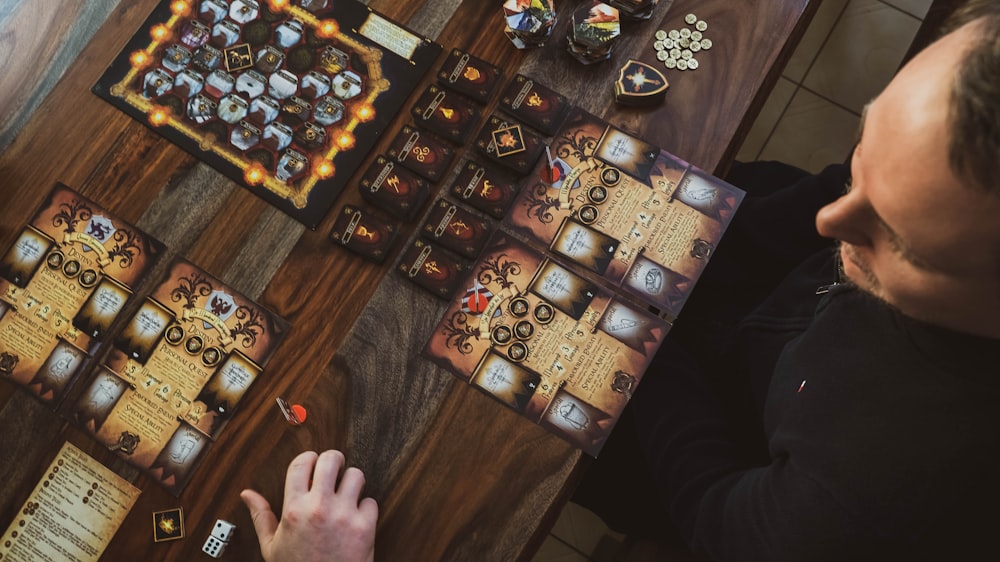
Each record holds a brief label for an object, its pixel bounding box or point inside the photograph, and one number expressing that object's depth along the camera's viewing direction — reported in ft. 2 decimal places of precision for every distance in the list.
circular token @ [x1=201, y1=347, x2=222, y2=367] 4.37
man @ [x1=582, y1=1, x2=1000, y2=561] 2.60
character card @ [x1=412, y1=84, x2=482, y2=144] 4.59
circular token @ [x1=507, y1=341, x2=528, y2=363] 4.26
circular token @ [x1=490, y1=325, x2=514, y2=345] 4.29
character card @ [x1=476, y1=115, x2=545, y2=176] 4.51
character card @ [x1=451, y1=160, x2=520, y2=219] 4.49
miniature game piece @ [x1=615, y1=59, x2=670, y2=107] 4.51
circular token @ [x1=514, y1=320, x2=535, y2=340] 4.30
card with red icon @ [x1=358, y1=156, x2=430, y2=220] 4.47
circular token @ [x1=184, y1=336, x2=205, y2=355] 4.39
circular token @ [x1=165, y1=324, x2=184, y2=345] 4.41
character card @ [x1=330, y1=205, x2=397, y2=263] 4.45
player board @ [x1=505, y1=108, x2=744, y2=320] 4.37
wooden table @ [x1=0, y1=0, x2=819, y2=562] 4.13
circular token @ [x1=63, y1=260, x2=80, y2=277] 4.51
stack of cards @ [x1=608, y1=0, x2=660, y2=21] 4.60
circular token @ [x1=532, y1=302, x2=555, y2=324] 4.32
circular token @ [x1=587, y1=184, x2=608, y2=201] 4.48
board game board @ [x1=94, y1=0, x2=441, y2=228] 4.62
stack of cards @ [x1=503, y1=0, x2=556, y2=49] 4.56
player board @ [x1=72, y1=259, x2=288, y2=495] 4.29
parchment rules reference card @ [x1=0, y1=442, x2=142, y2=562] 4.25
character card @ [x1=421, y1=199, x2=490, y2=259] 4.42
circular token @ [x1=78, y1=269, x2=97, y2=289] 4.49
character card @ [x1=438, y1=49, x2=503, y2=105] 4.65
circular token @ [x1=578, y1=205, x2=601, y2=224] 4.44
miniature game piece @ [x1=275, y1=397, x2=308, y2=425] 4.25
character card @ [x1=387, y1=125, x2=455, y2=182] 4.54
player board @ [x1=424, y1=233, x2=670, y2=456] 4.18
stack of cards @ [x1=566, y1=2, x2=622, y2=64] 4.48
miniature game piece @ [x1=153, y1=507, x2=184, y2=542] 4.22
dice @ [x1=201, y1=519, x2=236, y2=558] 4.17
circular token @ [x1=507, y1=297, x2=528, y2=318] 4.33
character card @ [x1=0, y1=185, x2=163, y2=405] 4.41
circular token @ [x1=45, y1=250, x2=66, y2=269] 4.53
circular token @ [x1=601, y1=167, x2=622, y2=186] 4.49
